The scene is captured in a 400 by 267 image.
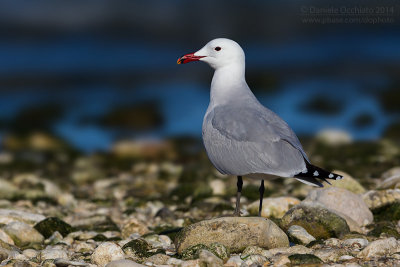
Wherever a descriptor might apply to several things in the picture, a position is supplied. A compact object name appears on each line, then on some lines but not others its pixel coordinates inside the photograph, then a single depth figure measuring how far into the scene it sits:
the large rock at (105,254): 11.13
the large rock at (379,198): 14.77
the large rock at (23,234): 13.93
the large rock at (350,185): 16.36
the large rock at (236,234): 11.53
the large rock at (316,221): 12.77
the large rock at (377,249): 10.76
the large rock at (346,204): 14.10
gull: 11.78
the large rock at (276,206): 14.83
